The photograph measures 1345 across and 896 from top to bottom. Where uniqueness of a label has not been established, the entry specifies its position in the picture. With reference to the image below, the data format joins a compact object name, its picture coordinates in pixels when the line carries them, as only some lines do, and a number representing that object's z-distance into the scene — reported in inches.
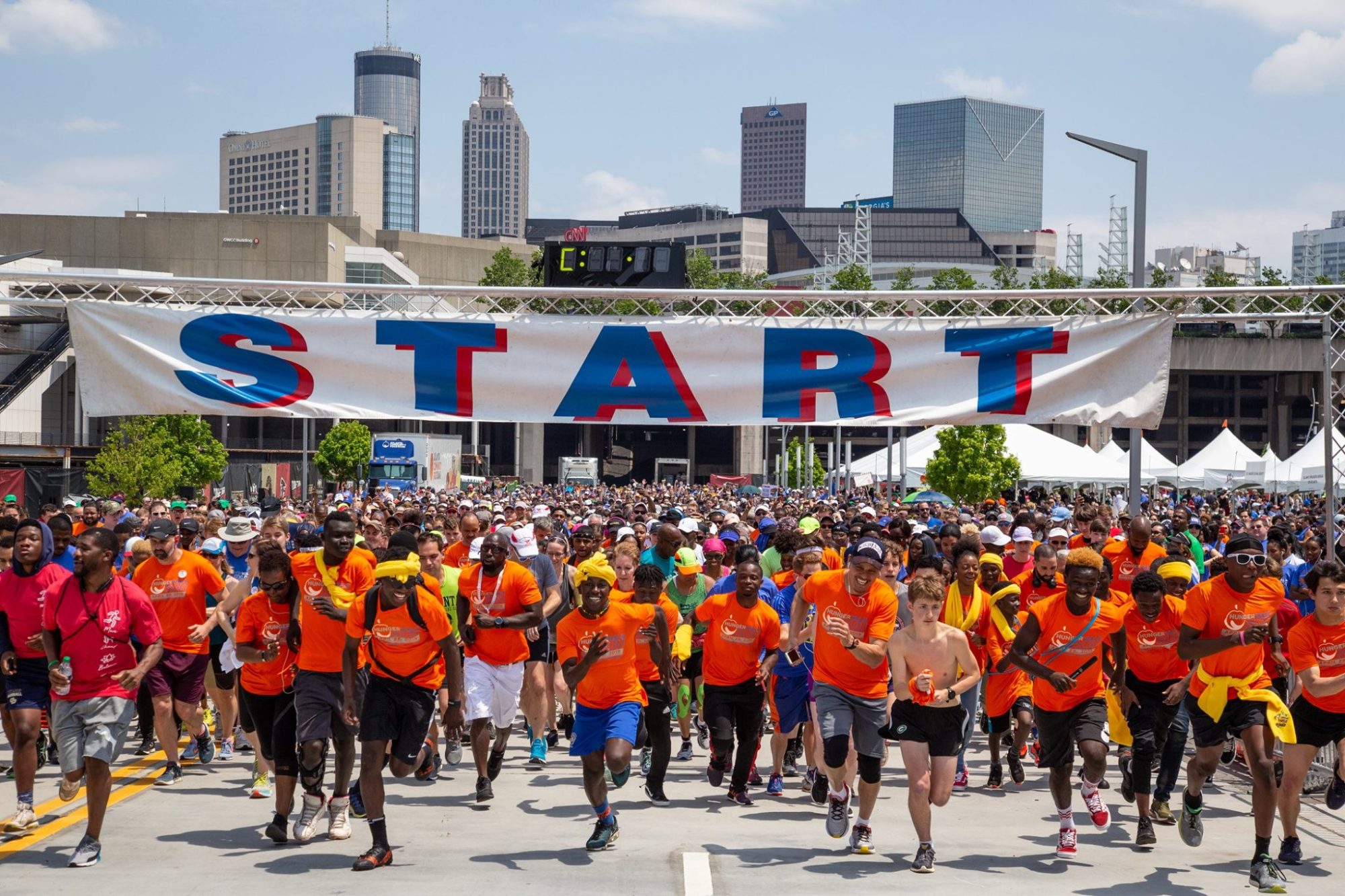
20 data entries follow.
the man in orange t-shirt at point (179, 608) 405.1
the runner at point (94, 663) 305.1
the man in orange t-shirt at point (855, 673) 326.0
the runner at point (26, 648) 329.4
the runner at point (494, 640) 387.9
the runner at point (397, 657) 315.9
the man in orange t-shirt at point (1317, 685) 306.7
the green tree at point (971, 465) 1781.5
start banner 517.3
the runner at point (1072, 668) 328.8
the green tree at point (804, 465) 3018.5
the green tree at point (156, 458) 1930.4
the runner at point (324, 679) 323.9
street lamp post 549.6
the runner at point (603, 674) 322.7
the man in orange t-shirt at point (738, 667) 376.5
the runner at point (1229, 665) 317.7
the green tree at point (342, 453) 2874.0
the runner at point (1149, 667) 345.4
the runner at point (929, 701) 307.3
